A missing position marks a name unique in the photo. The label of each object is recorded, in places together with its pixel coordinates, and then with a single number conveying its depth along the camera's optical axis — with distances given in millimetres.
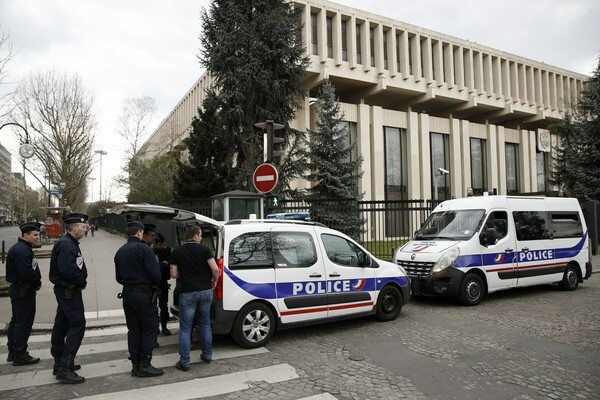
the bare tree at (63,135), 30219
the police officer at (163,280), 6238
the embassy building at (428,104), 29422
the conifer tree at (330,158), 21047
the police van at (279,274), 5492
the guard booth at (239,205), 9758
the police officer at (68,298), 4535
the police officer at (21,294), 5055
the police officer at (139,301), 4645
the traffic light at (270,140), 8570
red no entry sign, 8617
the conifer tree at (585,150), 21422
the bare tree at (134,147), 38419
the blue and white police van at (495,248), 8062
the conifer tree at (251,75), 17172
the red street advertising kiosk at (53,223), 28406
